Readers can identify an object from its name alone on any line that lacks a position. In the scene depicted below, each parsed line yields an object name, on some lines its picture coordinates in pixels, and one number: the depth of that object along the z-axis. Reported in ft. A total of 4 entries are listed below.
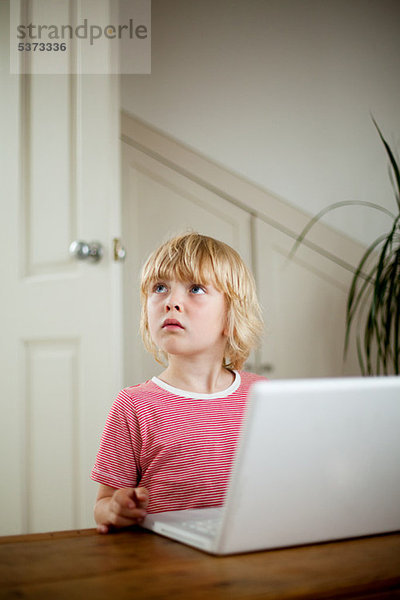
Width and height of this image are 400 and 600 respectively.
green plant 6.77
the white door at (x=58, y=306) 5.30
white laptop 1.83
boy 3.27
